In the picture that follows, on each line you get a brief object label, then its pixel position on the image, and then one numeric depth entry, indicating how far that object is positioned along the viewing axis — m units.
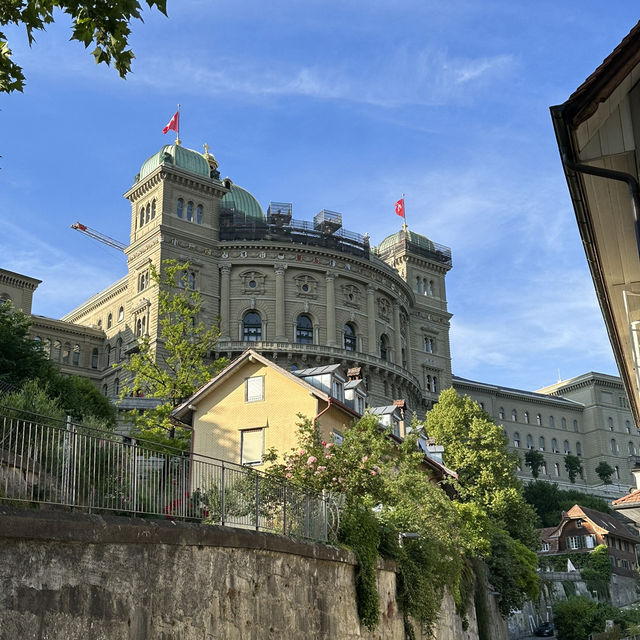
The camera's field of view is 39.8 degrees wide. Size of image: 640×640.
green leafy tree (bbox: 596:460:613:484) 119.31
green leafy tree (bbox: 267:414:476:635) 18.48
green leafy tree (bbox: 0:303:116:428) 39.09
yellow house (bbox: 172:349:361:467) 28.98
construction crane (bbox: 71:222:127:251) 135.88
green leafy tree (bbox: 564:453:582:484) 120.12
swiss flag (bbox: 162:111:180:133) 83.75
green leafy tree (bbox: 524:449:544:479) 113.56
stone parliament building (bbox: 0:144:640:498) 78.00
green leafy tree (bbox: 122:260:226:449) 34.25
